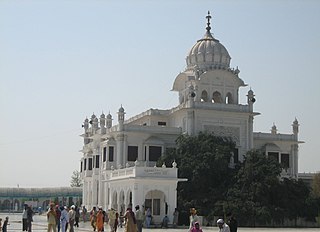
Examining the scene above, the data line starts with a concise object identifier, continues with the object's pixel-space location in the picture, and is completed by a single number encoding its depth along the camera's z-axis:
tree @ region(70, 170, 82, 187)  101.94
